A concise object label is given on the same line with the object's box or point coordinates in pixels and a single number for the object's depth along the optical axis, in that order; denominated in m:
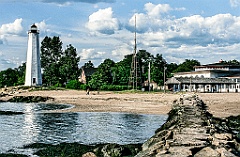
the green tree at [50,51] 107.00
